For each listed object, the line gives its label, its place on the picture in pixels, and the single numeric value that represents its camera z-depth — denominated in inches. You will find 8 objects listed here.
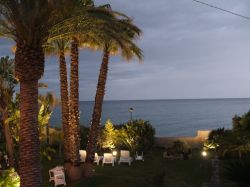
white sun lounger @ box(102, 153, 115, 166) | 692.0
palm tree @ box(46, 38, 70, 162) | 551.5
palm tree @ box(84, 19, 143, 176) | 563.6
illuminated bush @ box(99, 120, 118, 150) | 864.2
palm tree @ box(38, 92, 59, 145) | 966.7
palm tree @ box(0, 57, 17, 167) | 538.4
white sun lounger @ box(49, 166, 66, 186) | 514.1
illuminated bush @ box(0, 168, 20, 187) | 392.8
